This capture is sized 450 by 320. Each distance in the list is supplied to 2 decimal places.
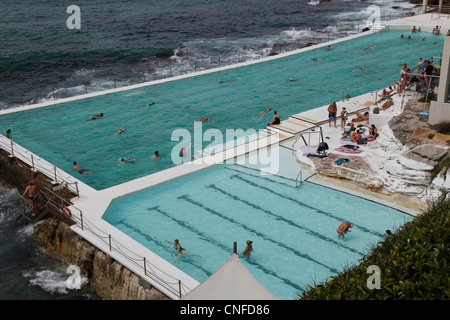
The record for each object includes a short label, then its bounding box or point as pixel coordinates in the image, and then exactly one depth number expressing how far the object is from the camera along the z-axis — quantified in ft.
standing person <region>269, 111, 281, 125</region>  74.54
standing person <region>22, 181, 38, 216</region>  57.47
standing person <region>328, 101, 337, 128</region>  72.74
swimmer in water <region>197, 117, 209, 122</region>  80.43
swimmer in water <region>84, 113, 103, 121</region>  82.07
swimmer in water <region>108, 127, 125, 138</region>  76.33
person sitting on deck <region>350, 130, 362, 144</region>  66.28
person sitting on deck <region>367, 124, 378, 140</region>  66.93
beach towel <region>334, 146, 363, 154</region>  63.67
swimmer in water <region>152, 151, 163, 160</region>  68.39
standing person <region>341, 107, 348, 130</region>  71.61
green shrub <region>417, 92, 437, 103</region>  68.03
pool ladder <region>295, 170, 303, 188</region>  59.21
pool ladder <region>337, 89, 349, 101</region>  88.55
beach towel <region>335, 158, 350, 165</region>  61.21
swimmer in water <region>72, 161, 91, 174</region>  64.90
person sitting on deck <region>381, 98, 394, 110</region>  76.95
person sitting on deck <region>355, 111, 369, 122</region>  73.42
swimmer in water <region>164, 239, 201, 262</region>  46.83
